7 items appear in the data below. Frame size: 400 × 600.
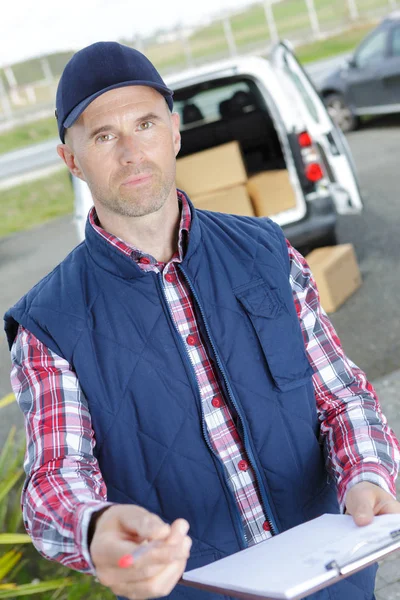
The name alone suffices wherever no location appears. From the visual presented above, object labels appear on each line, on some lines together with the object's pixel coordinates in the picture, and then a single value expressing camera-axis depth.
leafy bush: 3.17
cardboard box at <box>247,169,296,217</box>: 6.36
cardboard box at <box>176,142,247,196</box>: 6.43
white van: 6.14
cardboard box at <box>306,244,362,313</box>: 5.80
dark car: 11.51
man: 1.66
